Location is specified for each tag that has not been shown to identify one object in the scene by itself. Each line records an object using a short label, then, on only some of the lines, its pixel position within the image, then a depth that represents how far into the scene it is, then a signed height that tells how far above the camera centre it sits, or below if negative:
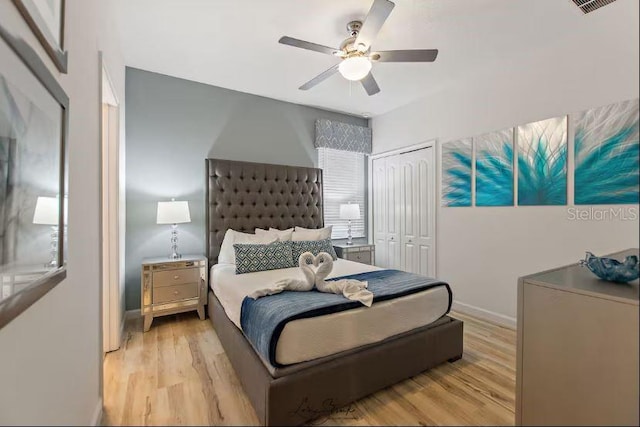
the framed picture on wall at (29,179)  0.66 +0.10
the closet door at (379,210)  4.42 +0.09
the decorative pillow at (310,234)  3.38 -0.23
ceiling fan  1.96 +1.22
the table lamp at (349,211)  4.11 +0.06
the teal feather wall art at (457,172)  2.58 +0.43
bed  1.51 -0.86
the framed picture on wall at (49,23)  0.77 +0.59
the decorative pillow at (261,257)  2.72 -0.42
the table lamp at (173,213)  2.85 +0.02
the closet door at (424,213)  3.62 +0.03
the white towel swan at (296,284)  1.96 -0.50
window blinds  4.34 +0.49
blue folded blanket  1.57 -0.57
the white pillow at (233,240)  3.08 -0.28
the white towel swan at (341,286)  1.86 -0.51
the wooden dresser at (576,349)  0.73 -0.39
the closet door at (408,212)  3.90 +0.05
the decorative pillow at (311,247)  3.10 -0.36
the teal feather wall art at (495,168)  1.46 +0.28
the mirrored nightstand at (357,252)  3.93 -0.53
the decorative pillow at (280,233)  3.29 -0.21
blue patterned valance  4.12 +1.22
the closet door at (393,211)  4.17 +0.06
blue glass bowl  0.75 -0.15
